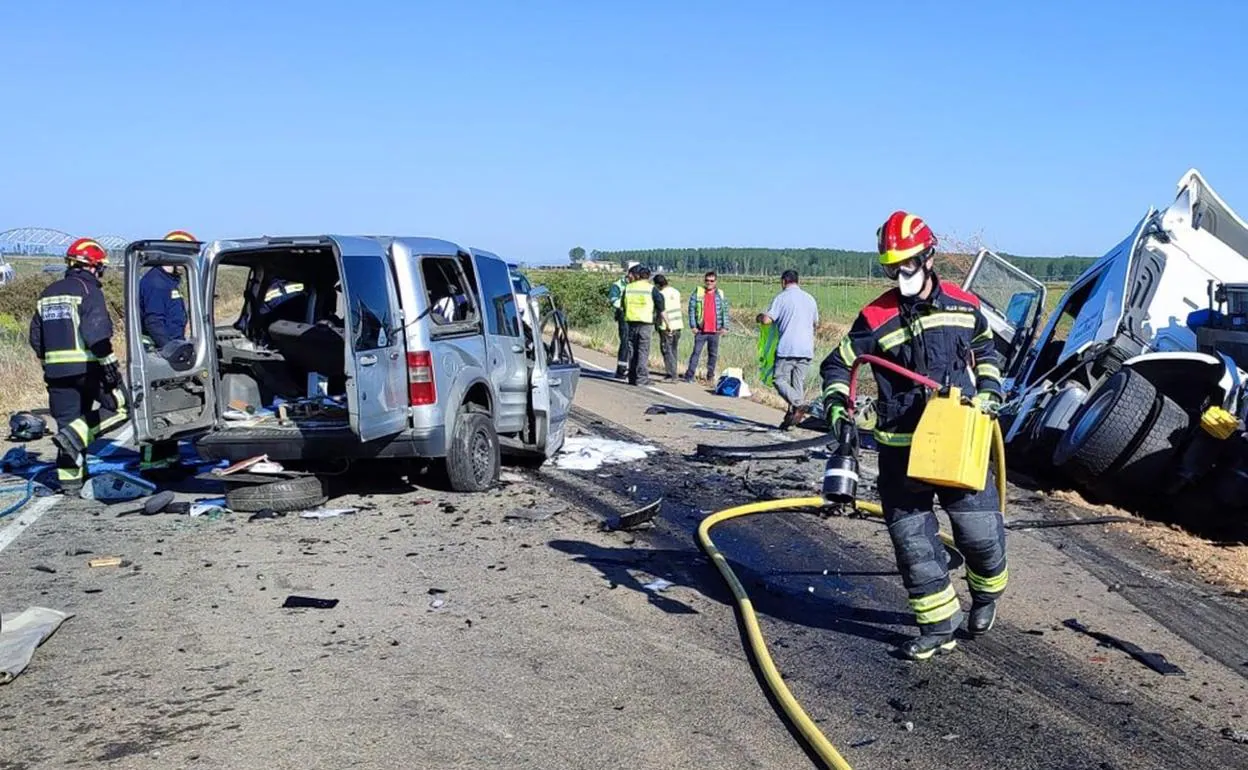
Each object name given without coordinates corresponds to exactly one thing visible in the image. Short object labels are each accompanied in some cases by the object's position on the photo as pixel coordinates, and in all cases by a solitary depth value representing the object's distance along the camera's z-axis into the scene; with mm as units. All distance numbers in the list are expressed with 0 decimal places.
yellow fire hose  3857
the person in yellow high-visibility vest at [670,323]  18312
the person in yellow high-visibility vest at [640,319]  17000
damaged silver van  7617
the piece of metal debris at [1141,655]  4758
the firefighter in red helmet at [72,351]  8586
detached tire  7812
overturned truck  7754
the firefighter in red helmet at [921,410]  4848
